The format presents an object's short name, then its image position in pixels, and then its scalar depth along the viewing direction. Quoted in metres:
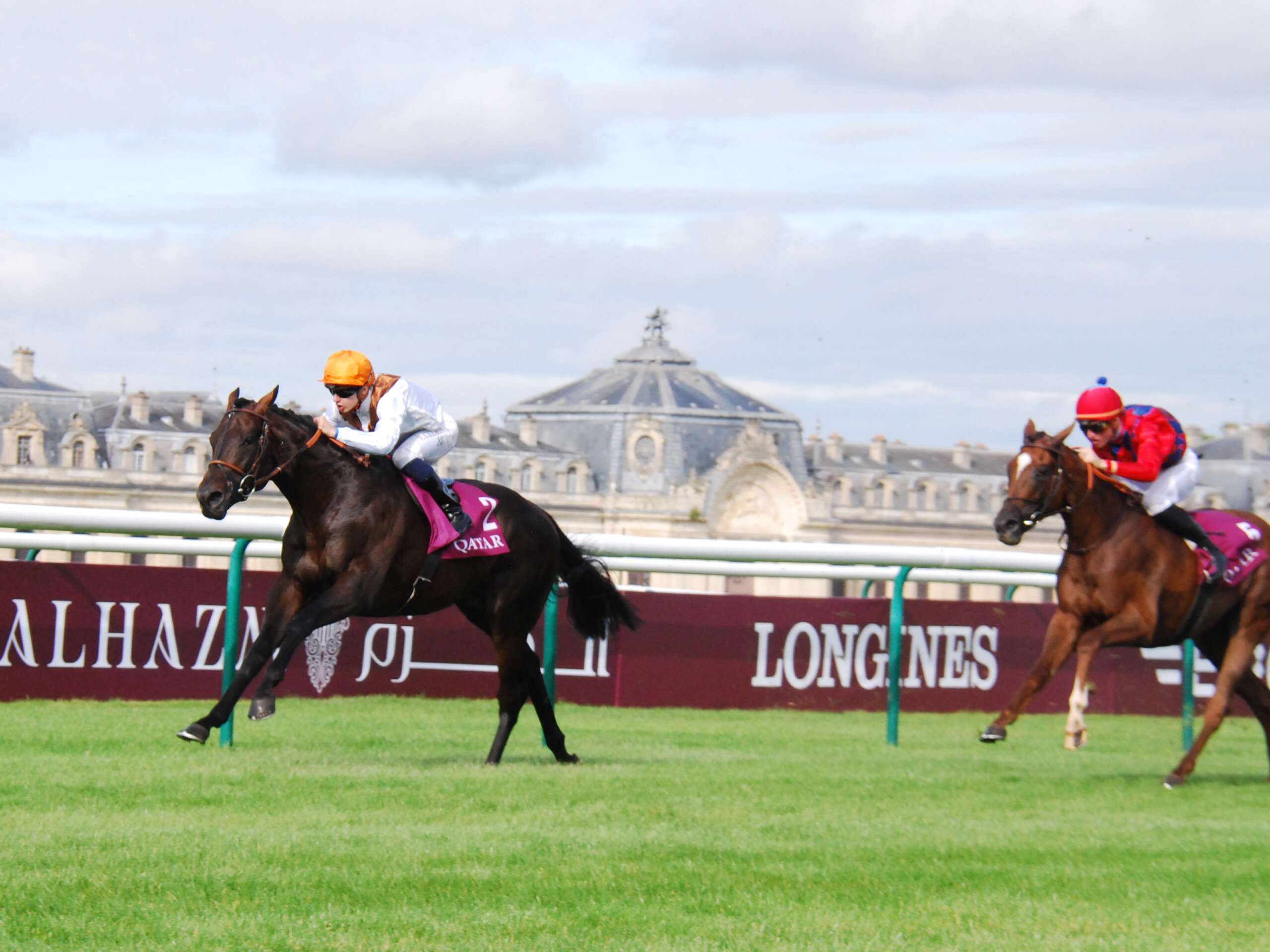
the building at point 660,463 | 144.12
